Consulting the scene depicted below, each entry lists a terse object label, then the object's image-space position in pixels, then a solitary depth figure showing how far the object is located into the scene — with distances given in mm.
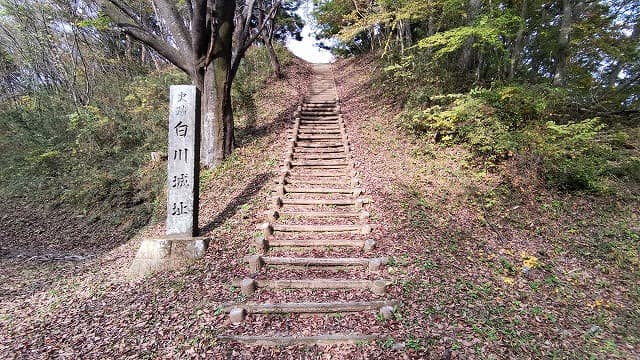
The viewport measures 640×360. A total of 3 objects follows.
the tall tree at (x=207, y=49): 7012
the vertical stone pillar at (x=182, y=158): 5047
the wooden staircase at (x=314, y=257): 3768
